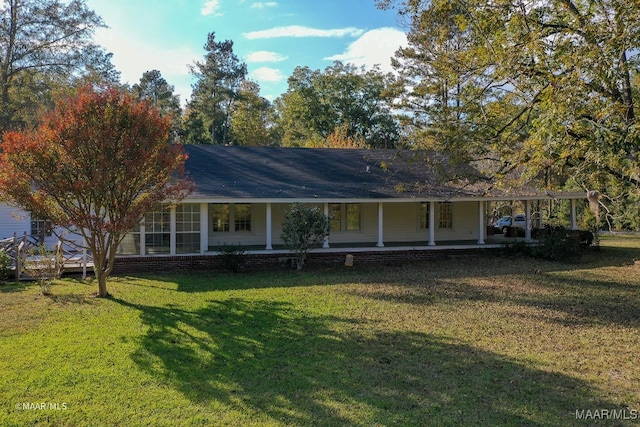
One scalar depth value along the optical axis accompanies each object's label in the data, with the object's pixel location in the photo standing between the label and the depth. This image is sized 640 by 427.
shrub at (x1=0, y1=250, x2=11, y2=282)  11.77
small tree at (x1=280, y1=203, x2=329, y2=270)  13.23
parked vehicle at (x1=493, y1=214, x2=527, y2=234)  25.92
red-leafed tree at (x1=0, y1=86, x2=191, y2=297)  8.70
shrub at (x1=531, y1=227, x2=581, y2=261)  15.34
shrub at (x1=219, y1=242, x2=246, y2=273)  13.41
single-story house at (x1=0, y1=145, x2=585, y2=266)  13.98
